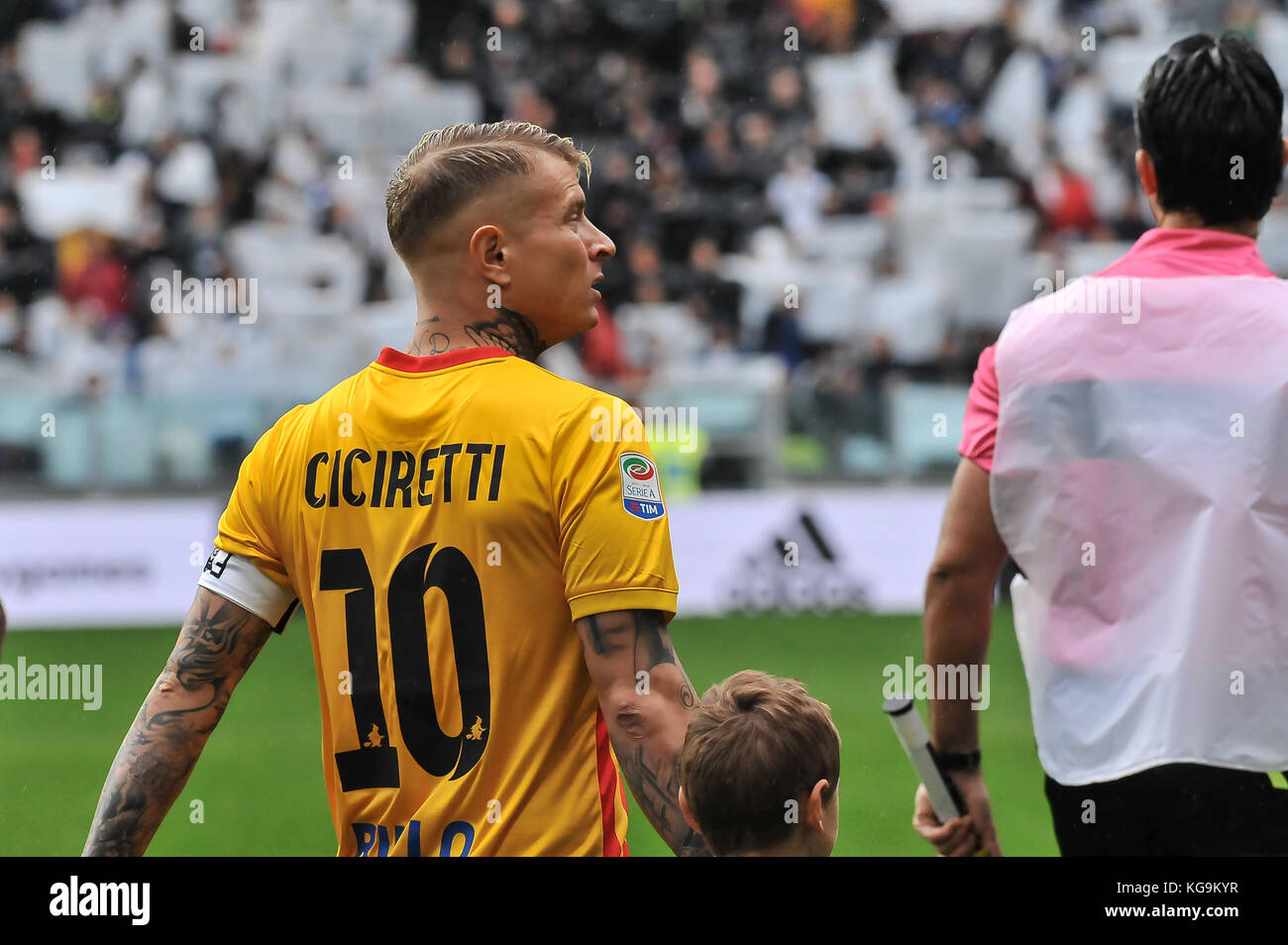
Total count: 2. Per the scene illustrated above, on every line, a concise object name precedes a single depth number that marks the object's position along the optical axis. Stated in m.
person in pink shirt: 3.96
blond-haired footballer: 4.01
